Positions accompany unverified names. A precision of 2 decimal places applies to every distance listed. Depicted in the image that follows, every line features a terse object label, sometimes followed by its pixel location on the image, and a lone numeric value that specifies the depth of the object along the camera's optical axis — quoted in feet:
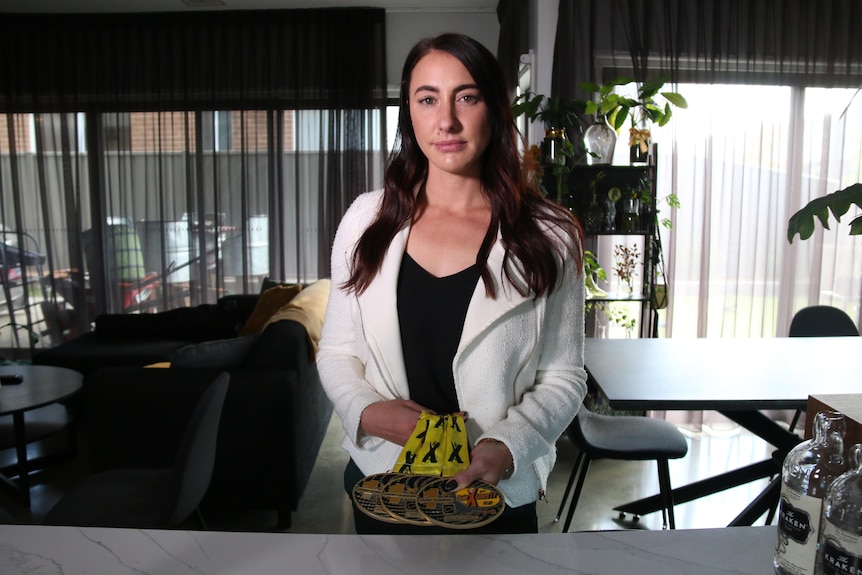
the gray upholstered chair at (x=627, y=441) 7.09
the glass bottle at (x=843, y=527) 2.03
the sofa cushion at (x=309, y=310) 9.66
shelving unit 10.85
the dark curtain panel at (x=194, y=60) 16.46
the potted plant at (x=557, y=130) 10.35
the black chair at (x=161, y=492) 5.82
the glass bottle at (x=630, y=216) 10.94
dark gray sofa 8.07
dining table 5.92
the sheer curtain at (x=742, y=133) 12.46
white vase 10.66
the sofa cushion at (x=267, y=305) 12.76
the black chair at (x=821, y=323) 9.62
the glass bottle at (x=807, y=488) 2.25
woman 3.39
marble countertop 2.59
